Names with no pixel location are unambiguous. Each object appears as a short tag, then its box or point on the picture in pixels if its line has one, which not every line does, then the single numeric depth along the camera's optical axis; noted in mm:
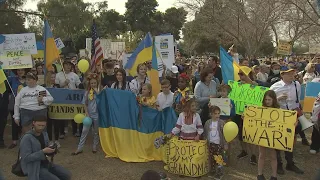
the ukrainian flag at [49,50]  7832
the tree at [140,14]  60344
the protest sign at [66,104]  7613
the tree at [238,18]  19356
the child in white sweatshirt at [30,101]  6633
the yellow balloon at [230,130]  5343
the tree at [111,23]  53928
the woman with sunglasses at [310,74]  9341
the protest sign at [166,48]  10023
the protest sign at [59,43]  11672
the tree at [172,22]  59531
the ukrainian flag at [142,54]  7801
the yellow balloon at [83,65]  7918
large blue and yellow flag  6441
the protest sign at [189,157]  5461
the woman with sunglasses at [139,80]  6914
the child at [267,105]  5289
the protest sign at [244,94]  6497
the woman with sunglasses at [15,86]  7472
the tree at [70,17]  16022
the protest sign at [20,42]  7906
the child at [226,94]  6044
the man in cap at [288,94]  5930
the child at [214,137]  5688
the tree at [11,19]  13758
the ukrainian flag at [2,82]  6890
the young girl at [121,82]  6938
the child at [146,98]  6410
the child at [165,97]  6257
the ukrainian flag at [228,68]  7297
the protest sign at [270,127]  5156
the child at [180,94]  6217
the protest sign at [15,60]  7735
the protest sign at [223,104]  5828
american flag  8266
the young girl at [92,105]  6898
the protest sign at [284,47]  15062
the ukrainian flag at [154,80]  6875
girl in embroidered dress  5695
